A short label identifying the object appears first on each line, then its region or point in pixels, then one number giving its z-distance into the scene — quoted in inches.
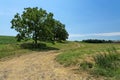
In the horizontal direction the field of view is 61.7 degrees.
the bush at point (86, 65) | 182.9
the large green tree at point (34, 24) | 555.4
